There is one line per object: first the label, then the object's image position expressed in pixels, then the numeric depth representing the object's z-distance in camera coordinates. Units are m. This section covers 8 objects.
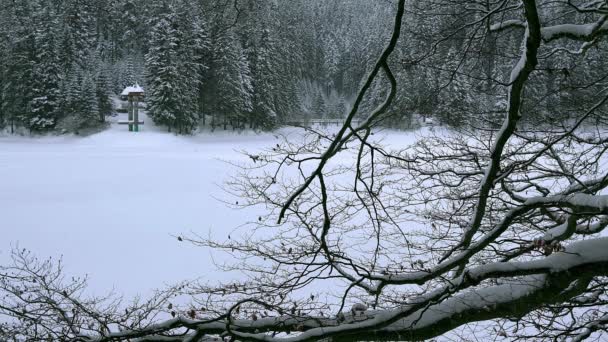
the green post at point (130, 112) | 31.22
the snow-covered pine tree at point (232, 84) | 32.12
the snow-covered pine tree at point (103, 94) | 33.22
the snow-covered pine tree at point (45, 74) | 31.31
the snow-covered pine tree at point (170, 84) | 30.48
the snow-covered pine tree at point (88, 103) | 30.47
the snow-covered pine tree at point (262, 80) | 33.72
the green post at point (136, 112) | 30.65
